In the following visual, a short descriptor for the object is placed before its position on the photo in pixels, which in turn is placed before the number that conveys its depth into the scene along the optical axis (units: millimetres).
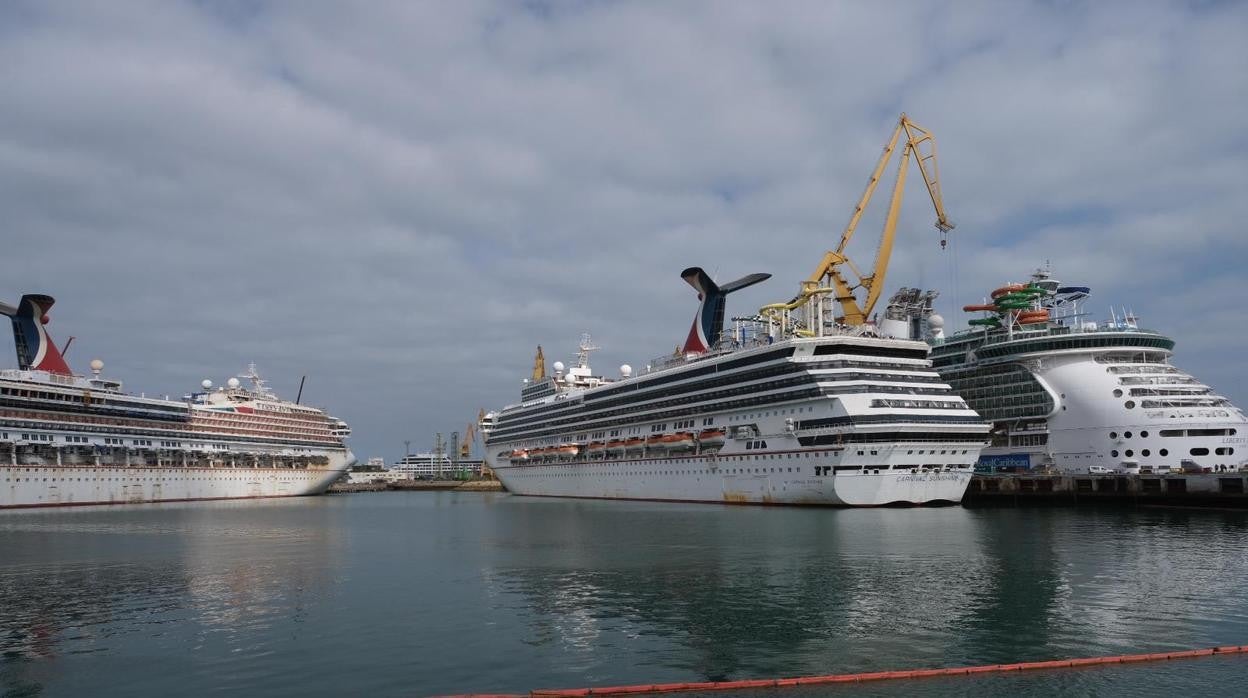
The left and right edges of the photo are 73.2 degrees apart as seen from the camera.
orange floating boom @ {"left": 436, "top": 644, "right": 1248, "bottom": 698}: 18172
